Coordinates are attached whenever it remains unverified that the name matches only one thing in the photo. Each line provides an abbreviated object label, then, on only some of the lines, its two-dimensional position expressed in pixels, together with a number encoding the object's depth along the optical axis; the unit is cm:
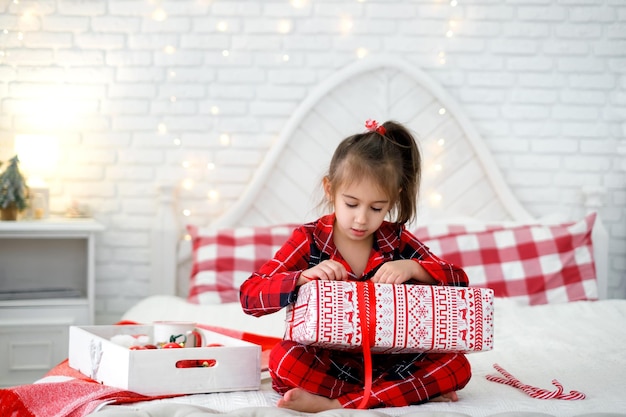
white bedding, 150
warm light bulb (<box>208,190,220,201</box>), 324
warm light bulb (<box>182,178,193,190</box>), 323
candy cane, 162
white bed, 311
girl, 162
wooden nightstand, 275
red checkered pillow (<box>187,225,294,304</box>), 286
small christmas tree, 287
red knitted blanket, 145
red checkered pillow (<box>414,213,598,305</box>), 288
